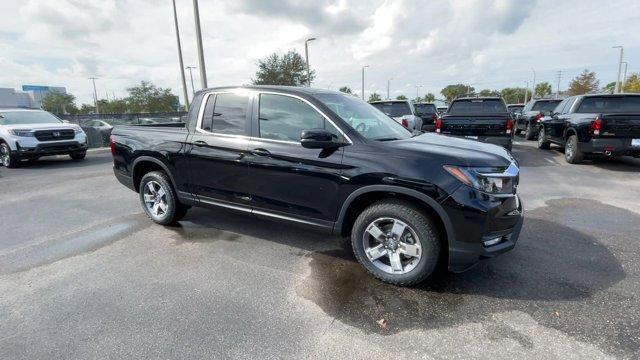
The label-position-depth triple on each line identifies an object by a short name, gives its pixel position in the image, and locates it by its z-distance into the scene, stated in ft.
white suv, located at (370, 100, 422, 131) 37.71
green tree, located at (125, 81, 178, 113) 210.59
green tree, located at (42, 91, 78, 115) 238.07
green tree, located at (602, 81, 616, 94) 199.26
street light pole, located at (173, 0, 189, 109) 61.25
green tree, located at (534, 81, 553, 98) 280.92
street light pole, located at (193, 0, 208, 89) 44.62
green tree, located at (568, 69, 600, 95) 182.35
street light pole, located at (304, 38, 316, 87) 95.60
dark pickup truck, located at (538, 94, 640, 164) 25.90
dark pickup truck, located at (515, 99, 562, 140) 49.47
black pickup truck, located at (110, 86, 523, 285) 10.16
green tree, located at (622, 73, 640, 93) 135.23
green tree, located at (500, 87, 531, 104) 303.48
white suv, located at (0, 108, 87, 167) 33.40
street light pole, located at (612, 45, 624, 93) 136.56
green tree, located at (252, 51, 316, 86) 123.66
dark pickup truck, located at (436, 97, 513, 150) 29.32
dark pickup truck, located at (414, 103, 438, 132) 54.85
